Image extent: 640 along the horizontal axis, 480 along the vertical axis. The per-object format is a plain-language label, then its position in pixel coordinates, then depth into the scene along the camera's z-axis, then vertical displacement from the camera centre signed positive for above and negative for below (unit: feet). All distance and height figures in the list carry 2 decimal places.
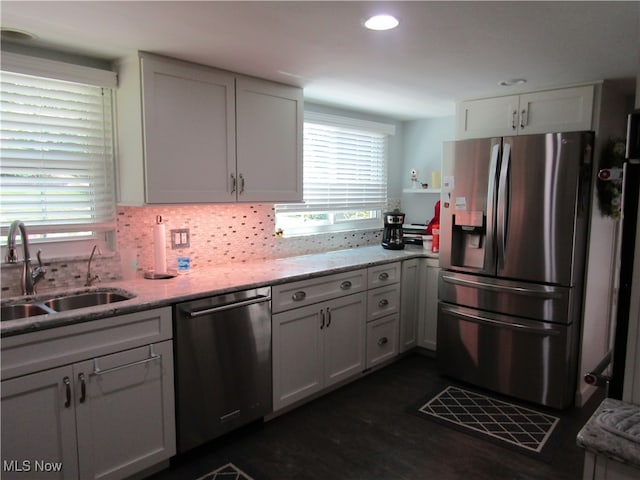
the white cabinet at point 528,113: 9.26 +2.05
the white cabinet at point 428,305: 12.06 -2.97
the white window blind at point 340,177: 11.93 +0.67
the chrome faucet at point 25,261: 6.69 -1.06
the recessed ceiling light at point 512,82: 9.02 +2.57
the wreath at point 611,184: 9.05 +0.40
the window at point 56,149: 7.12 +0.83
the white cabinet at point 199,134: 7.65 +1.25
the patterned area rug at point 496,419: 8.19 -4.60
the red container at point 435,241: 12.28 -1.17
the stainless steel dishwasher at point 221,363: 7.20 -2.98
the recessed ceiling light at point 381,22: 5.93 +2.53
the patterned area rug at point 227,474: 7.07 -4.62
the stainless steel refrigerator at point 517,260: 9.02 -1.32
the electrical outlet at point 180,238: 9.05 -0.87
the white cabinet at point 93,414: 5.63 -3.14
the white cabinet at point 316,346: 8.80 -3.30
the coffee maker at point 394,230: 12.96 -0.92
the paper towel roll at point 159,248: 8.45 -1.01
